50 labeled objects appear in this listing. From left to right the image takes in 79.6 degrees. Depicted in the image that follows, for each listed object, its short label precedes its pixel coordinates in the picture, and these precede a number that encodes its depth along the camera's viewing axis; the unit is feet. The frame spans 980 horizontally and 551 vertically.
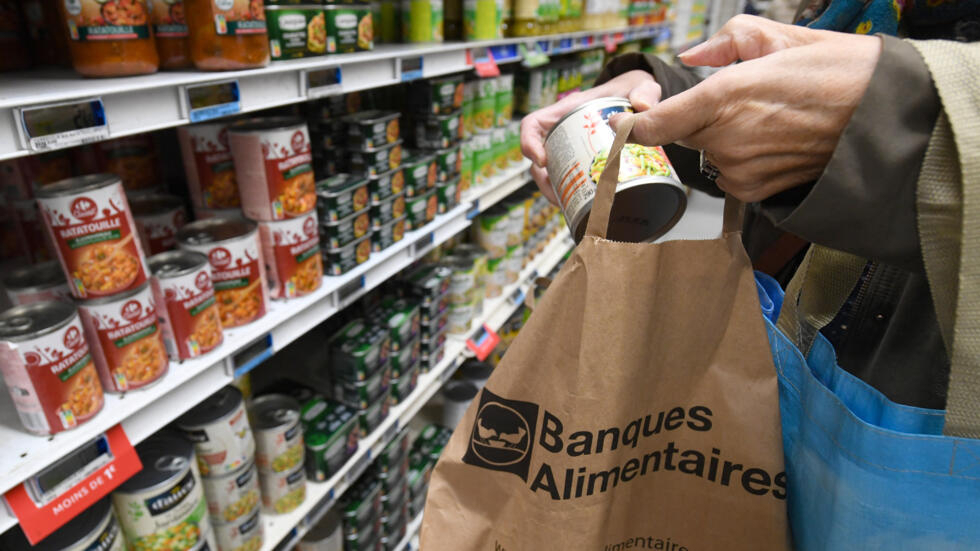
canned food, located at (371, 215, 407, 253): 5.23
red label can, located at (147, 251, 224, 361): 3.37
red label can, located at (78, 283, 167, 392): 3.03
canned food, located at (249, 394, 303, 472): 4.46
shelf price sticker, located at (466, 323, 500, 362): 7.24
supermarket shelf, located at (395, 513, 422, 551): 6.76
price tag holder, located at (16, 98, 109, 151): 2.32
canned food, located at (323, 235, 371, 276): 4.68
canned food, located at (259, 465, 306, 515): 4.58
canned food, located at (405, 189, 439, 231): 5.67
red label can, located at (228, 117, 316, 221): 3.84
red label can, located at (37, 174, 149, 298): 2.81
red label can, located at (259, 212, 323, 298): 4.12
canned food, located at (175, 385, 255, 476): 3.78
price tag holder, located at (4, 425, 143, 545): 2.62
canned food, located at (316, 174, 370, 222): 4.58
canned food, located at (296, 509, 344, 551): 5.45
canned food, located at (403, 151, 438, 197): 5.53
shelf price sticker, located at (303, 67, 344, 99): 3.74
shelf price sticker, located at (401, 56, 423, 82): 4.63
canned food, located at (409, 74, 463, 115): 5.82
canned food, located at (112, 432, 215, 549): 3.30
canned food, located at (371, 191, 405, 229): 5.13
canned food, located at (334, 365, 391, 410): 5.32
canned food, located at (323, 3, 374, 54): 4.11
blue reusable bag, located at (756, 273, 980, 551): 1.64
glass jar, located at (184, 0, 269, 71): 3.09
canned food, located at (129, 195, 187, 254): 3.84
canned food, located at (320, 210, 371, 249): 4.63
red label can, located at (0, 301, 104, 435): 2.68
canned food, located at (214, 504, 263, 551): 4.15
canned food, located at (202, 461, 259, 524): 3.97
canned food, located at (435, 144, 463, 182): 6.01
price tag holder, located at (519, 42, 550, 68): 6.61
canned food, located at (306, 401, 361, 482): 4.94
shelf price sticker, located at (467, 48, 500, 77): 5.74
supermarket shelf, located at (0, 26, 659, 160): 2.34
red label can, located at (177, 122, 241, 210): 3.85
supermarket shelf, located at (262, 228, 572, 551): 4.73
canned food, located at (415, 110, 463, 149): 5.99
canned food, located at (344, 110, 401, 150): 4.91
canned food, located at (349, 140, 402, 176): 5.01
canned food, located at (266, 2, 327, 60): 3.67
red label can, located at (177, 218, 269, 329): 3.69
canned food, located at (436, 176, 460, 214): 6.13
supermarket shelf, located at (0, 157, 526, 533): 2.72
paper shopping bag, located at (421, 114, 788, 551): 2.03
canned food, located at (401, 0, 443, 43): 5.26
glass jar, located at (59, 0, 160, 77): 2.69
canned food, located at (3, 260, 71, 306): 3.13
